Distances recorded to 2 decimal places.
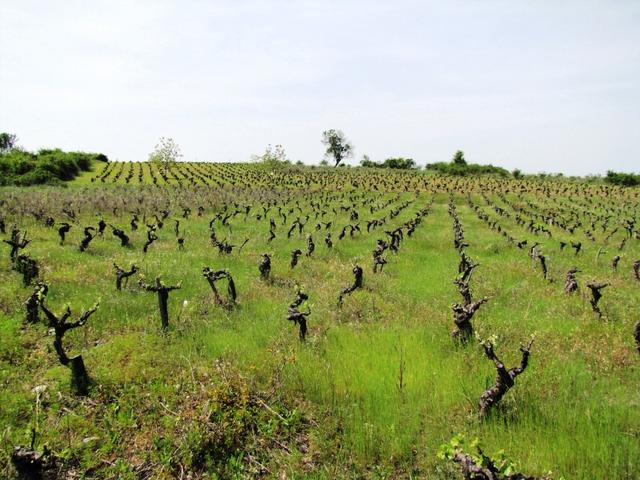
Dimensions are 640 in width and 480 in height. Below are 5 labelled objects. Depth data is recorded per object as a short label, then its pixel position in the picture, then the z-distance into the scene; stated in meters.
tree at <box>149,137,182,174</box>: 105.81
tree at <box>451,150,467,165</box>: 113.12
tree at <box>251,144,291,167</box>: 104.43
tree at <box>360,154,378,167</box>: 125.25
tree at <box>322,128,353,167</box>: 152.88
